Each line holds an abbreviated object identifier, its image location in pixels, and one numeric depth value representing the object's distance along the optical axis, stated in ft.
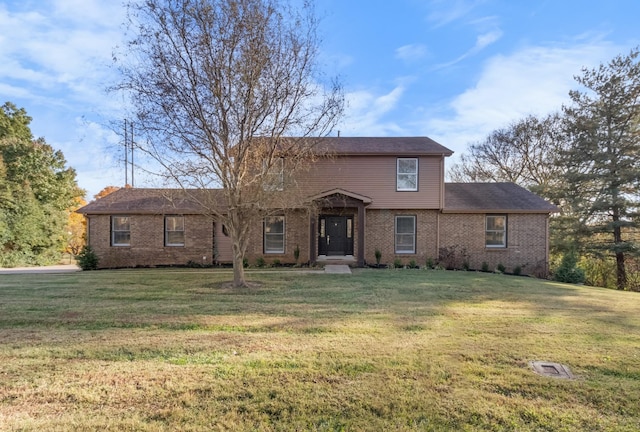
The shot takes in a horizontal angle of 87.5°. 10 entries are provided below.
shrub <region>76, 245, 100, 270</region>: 48.06
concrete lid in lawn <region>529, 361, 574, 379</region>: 12.21
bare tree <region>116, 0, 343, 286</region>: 26.55
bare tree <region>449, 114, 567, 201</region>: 75.29
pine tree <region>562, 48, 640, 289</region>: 52.65
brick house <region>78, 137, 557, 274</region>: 48.26
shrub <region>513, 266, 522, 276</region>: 46.80
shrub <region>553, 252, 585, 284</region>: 43.60
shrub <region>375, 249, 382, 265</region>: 47.91
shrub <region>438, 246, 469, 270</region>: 48.35
